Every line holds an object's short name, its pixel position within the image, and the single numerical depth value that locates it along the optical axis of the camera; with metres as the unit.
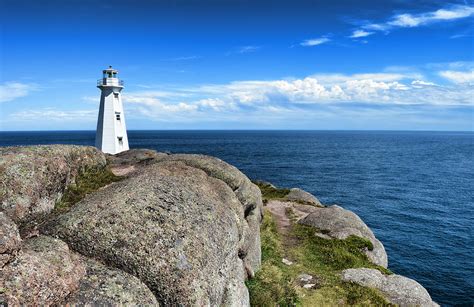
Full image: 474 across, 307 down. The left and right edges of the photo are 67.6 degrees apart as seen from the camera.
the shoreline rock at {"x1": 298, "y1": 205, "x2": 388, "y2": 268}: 30.88
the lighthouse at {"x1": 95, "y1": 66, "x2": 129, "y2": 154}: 53.09
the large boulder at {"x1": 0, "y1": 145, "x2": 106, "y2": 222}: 12.96
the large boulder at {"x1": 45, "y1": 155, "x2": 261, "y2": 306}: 11.82
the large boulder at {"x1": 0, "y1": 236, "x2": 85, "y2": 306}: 8.83
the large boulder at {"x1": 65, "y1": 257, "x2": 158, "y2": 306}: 10.03
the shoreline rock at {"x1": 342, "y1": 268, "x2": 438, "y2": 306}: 20.25
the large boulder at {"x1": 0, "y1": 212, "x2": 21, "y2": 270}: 9.18
